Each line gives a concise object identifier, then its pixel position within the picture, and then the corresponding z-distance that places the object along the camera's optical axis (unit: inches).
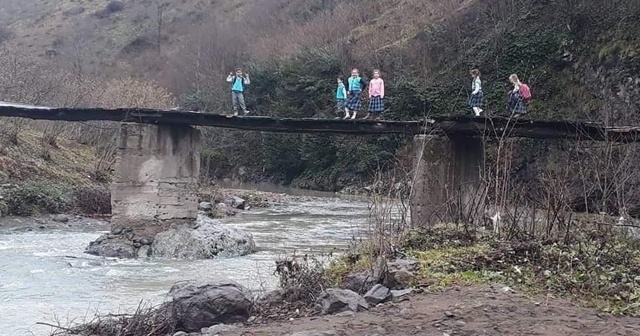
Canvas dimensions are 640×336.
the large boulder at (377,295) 303.4
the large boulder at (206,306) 307.1
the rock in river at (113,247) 639.1
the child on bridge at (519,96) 738.2
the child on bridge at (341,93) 913.5
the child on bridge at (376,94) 817.5
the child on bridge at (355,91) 829.8
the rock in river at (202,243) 636.1
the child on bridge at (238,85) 846.1
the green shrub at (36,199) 844.6
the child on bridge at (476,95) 769.6
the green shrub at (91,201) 937.5
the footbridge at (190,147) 637.3
